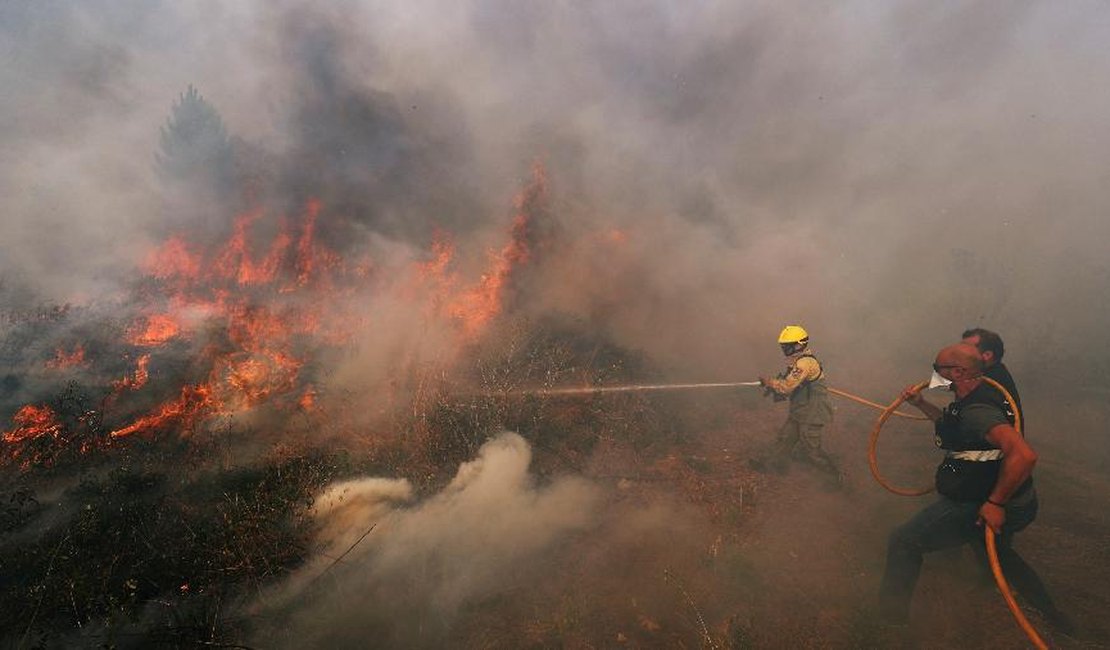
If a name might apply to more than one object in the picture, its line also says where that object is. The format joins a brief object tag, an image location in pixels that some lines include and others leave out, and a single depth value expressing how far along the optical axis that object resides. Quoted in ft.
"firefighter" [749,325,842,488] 19.76
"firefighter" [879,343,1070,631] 10.38
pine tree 46.68
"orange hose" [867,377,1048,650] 8.88
